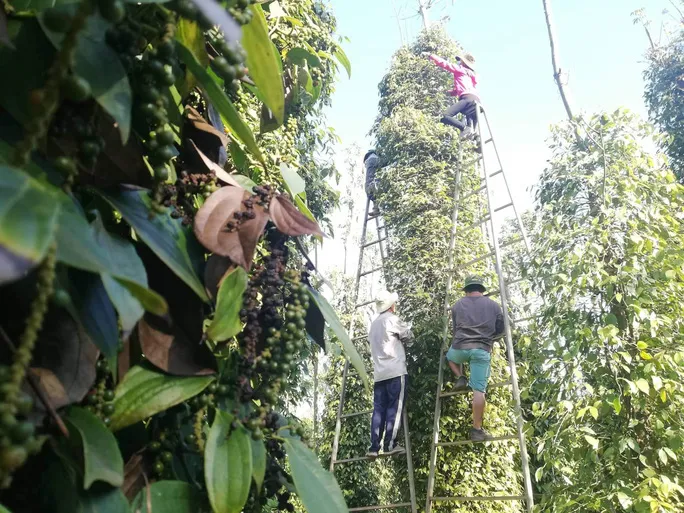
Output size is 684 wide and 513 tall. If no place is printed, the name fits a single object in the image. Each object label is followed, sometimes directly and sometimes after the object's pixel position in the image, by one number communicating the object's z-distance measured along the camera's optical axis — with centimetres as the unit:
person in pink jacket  403
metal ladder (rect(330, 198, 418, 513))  343
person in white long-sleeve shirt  335
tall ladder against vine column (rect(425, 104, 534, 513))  267
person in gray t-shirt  299
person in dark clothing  493
